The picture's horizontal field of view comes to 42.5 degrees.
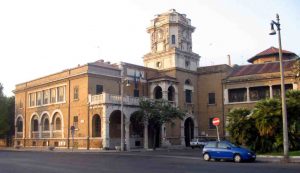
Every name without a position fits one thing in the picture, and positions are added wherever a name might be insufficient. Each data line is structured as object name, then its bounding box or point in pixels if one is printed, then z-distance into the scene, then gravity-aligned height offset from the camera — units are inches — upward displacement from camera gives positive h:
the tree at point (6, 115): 2506.2 +60.6
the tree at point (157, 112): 1798.7 +45.8
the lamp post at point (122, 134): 1671.9 -52.0
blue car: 987.9 -82.3
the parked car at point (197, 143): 2066.9 -116.6
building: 1883.6 +161.1
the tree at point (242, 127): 1269.7 -21.7
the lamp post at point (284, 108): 977.4 +30.6
